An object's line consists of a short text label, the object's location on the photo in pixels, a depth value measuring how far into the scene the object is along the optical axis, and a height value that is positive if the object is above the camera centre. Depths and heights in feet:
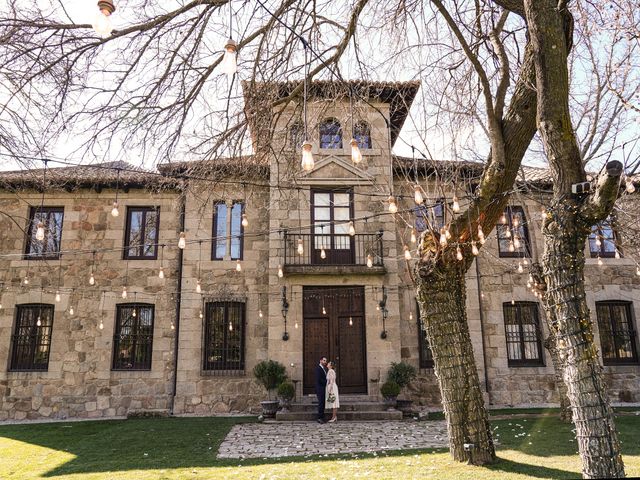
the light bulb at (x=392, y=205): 18.51 +5.17
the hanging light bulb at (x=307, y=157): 10.96 +4.17
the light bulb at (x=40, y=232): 21.13 +4.81
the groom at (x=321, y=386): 35.96 -3.70
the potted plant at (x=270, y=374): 38.78 -2.95
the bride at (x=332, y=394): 35.81 -4.29
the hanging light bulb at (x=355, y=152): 12.16 +4.73
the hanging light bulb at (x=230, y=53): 9.83 +5.94
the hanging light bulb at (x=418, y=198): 18.31 +5.32
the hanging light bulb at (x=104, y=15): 8.46 +5.83
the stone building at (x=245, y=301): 41.34 +3.34
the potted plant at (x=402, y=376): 38.68 -3.28
